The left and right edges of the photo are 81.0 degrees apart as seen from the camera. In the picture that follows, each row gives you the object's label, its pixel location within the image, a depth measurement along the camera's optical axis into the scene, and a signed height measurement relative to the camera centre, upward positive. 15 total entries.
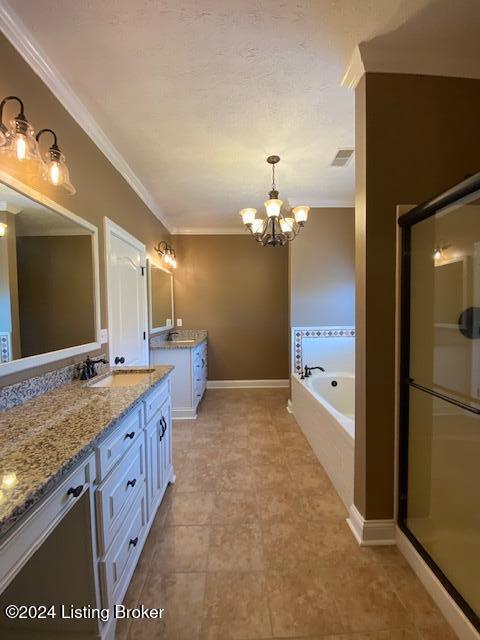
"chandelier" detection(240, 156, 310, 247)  2.39 +0.81
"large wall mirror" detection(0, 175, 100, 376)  1.31 +0.16
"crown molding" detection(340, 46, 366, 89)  1.51 +1.32
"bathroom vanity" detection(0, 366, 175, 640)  0.74 -0.62
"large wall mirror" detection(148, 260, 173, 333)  3.48 +0.16
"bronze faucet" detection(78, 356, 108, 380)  1.80 -0.39
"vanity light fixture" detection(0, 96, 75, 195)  1.17 +0.73
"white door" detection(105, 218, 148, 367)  2.31 +0.11
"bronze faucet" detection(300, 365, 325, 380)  3.32 -0.79
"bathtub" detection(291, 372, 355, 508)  1.89 -1.02
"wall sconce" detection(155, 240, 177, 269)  3.89 +0.80
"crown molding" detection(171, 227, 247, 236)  4.74 +1.30
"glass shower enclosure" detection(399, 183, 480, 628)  1.26 -0.44
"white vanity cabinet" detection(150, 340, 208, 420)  3.48 -0.86
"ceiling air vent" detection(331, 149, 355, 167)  2.44 +1.34
